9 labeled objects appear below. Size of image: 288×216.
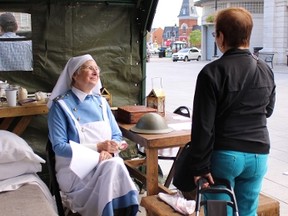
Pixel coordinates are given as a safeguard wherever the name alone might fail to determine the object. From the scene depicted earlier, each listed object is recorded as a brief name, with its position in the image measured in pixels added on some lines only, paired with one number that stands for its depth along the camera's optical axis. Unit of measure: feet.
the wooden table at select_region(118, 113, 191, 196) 9.50
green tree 168.14
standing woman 6.66
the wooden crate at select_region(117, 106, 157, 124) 11.33
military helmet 10.01
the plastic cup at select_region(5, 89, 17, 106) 10.90
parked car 113.29
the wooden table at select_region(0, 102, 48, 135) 10.83
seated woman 9.11
